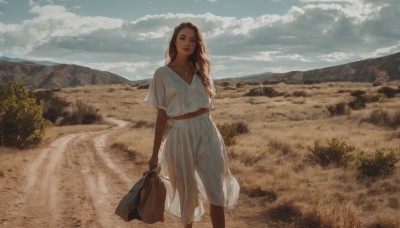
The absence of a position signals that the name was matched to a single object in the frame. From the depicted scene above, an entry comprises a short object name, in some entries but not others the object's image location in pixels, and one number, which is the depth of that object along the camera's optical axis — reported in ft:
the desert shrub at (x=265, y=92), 161.45
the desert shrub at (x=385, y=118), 58.01
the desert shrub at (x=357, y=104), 90.96
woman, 13.28
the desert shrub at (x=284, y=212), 21.27
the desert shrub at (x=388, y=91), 114.95
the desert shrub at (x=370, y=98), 106.80
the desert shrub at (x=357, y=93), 124.99
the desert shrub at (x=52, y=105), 110.22
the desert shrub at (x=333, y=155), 34.24
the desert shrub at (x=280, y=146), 39.89
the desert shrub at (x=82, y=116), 106.73
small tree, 53.16
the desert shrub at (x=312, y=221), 19.09
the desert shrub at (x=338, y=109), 85.46
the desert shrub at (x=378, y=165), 29.12
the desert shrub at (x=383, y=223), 18.41
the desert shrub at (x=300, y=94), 149.54
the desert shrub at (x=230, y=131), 45.09
